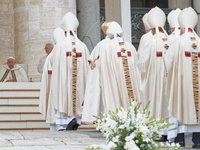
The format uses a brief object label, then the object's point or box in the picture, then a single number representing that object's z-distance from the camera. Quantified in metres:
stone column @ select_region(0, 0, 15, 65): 20.08
